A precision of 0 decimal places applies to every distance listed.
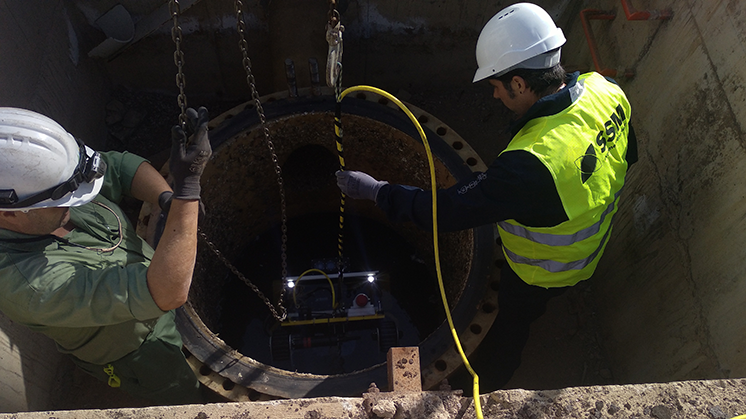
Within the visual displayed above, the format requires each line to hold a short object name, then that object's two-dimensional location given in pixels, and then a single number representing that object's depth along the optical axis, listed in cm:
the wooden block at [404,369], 166
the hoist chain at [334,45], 194
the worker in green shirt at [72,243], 171
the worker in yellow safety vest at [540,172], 190
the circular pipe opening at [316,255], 263
